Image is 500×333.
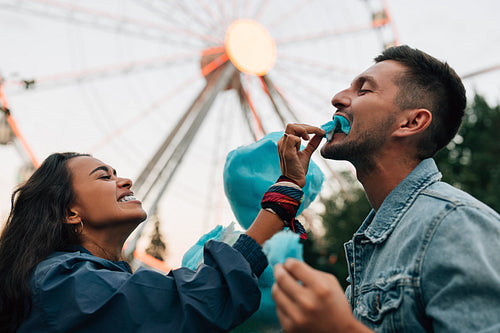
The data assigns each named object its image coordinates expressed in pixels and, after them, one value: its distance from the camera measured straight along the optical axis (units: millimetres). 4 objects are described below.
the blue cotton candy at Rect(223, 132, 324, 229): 2199
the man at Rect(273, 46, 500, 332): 1018
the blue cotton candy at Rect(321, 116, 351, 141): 2038
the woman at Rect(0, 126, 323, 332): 1471
